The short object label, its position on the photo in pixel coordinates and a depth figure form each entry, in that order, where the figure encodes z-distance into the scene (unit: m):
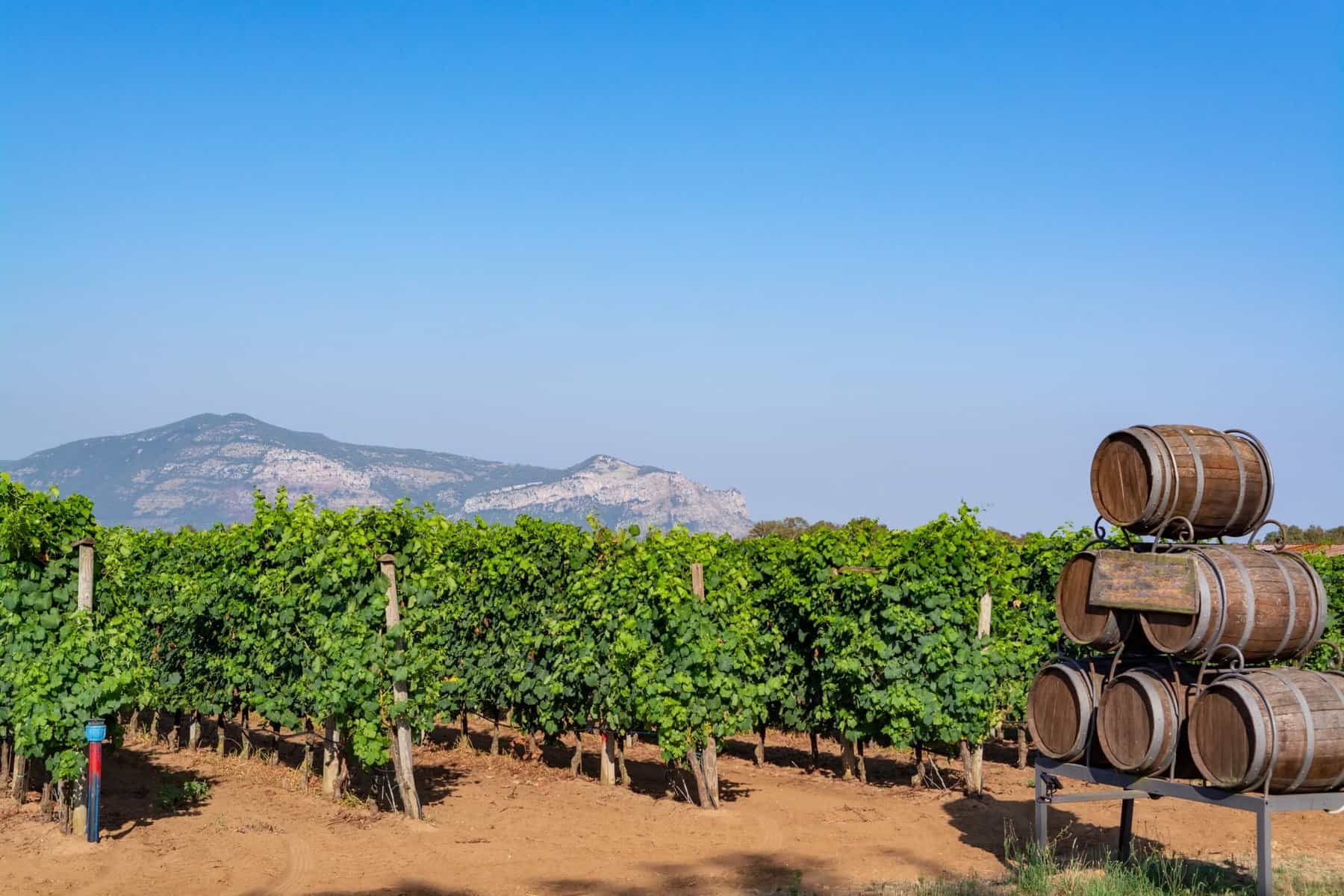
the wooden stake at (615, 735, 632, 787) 14.01
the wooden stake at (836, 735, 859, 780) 14.78
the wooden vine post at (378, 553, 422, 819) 11.72
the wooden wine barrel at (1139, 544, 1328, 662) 8.39
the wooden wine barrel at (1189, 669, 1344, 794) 7.71
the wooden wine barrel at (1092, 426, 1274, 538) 8.84
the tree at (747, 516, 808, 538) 41.84
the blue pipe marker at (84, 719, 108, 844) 10.22
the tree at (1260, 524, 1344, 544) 40.21
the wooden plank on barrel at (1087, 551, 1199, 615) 8.51
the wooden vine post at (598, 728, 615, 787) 13.97
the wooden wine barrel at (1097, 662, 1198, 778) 8.47
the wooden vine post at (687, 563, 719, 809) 12.55
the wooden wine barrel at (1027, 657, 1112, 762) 9.15
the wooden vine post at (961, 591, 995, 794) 13.41
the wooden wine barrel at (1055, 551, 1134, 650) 9.13
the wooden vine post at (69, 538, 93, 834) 10.66
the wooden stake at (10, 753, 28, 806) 11.77
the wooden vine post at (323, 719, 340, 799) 12.85
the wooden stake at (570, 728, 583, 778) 14.64
